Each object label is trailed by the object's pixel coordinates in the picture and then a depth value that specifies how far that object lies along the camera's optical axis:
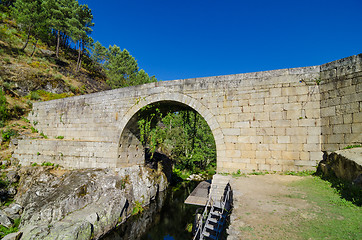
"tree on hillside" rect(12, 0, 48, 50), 18.89
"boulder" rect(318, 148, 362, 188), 3.69
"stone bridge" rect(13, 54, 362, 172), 5.47
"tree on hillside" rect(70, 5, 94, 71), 22.96
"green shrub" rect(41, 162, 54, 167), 10.41
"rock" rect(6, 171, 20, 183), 9.52
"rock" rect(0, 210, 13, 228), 7.13
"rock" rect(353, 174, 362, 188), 3.46
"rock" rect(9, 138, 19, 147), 11.55
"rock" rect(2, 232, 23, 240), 5.74
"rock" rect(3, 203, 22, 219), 7.73
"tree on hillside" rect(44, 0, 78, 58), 21.23
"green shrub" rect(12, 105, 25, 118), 13.21
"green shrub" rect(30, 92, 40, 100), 15.27
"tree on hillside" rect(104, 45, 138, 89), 24.66
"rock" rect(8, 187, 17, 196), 8.98
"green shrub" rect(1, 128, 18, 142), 11.65
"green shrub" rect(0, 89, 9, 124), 12.45
